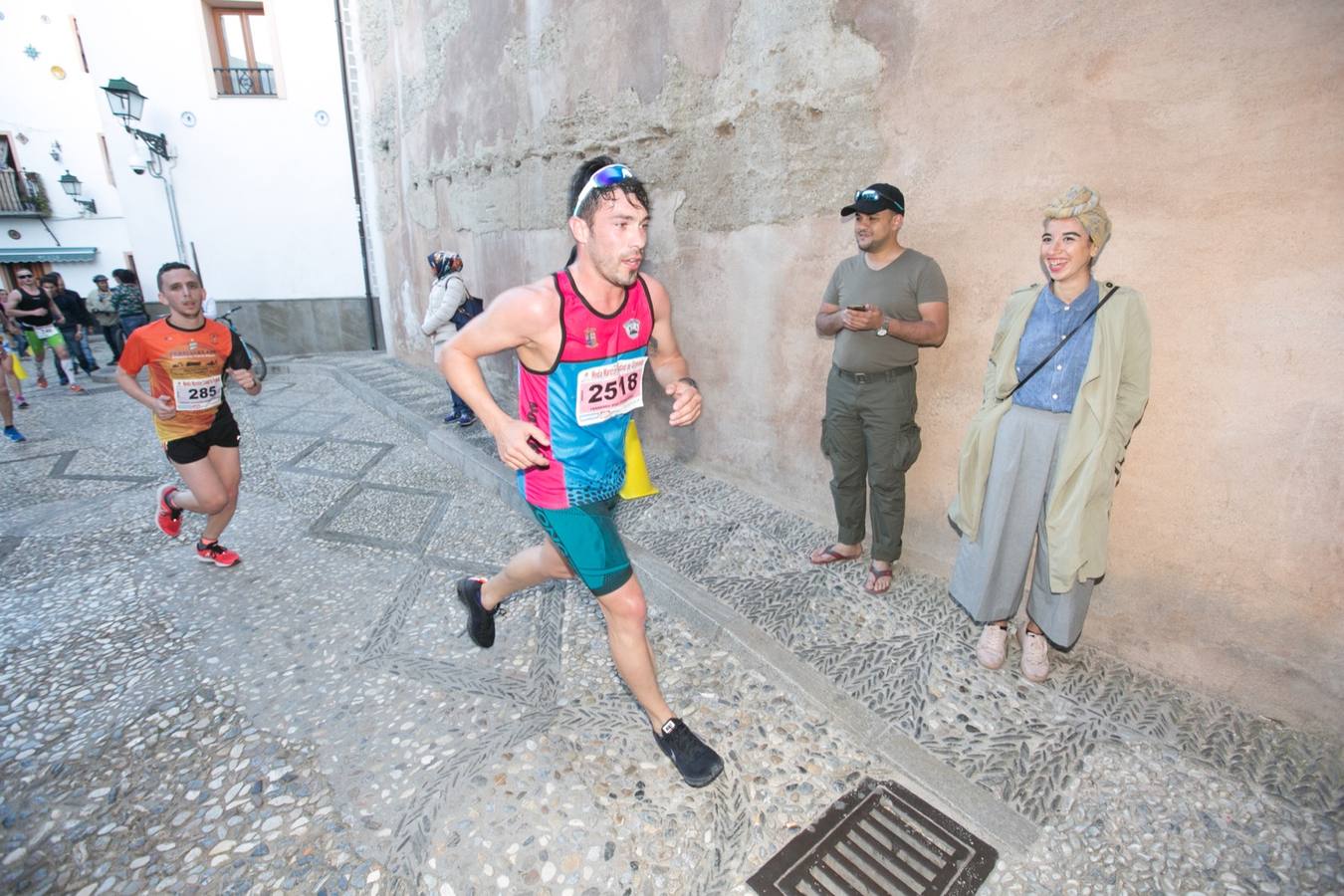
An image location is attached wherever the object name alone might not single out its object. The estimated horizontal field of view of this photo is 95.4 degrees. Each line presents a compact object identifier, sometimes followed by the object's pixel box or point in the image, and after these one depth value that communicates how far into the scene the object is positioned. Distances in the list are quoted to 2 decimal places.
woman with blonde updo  2.33
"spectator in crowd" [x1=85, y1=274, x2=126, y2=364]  10.18
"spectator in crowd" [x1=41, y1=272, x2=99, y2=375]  9.89
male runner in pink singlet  2.04
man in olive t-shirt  2.97
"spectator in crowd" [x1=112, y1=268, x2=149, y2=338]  9.50
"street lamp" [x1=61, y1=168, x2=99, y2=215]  19.19
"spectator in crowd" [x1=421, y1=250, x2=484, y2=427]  6.32
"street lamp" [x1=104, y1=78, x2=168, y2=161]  9.96
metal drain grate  1.91
